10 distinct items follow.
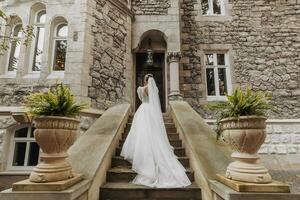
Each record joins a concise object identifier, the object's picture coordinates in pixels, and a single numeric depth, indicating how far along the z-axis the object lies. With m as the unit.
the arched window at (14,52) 5.92
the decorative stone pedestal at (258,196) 1.95
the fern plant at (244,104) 2.24
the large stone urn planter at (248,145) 2.08
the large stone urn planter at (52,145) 2.17
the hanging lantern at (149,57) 7.36
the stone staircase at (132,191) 2.94
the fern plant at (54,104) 2.27
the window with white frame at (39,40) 5.86
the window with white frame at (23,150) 5.12
